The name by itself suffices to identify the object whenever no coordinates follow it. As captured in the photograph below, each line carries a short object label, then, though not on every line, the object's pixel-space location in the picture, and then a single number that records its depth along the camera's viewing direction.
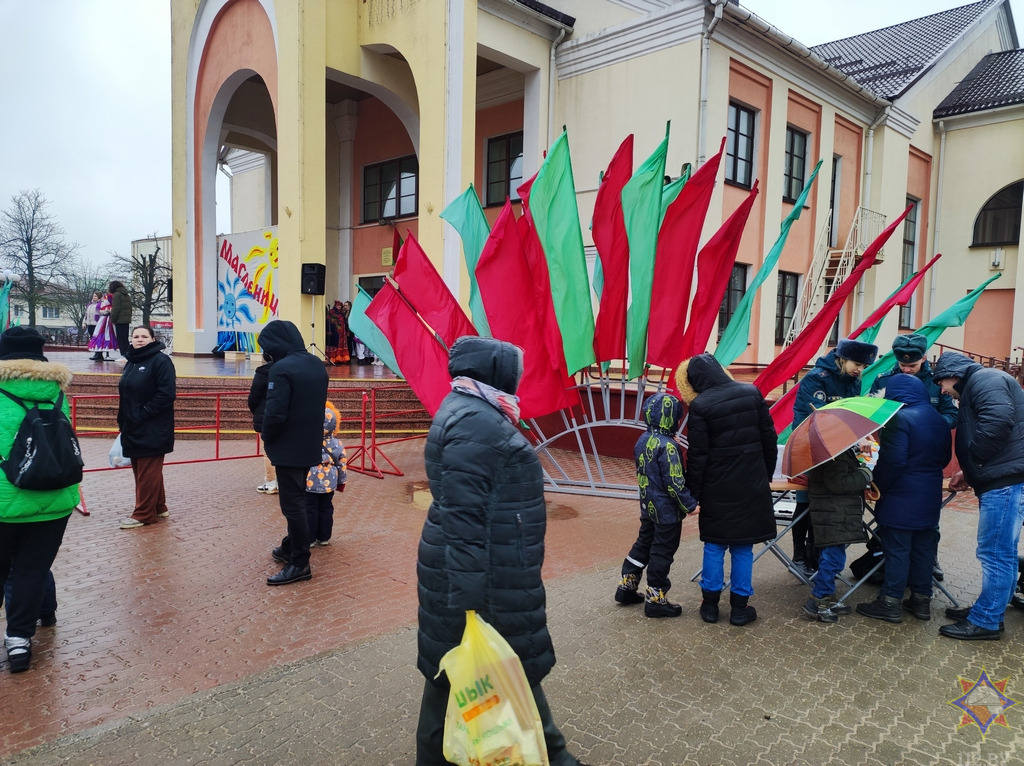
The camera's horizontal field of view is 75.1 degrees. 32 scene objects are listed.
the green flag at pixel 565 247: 7.16
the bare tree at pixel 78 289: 38.17
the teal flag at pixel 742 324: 7.42
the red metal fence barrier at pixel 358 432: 9.29
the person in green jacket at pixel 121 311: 14.30
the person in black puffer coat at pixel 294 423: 4.86
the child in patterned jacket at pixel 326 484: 5.63
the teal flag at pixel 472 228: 7.80
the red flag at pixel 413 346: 7.43
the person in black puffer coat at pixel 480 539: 2.34
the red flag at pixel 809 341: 7.03
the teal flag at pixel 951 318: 6.63
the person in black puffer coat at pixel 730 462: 4.17
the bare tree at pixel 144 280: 32.44
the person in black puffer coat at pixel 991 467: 4.00
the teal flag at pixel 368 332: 7.95
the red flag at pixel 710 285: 7.17
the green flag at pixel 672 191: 7.21
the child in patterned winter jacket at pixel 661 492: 4.36
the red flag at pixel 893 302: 6.70
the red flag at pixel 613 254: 7.11
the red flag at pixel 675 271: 6.99
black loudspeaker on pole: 14.56
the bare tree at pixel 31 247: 34.47
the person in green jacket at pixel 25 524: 3.57
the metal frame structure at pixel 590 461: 8.11
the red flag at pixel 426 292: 7.48
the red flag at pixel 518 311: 7.05
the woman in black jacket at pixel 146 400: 6.12
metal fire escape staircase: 17.19
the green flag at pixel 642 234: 7.00
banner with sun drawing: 17.48
